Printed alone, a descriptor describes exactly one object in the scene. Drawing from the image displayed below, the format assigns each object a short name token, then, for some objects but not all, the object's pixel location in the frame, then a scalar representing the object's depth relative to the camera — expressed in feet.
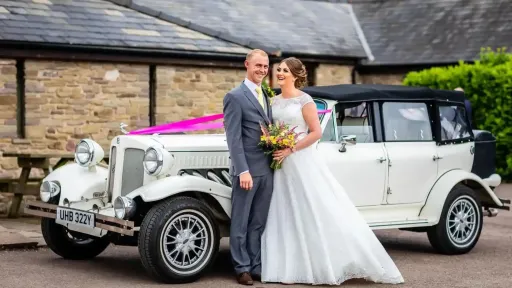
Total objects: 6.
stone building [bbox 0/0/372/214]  51.42
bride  26.73
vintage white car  26.91
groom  26.84
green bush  66.44
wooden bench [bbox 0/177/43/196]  44.24
